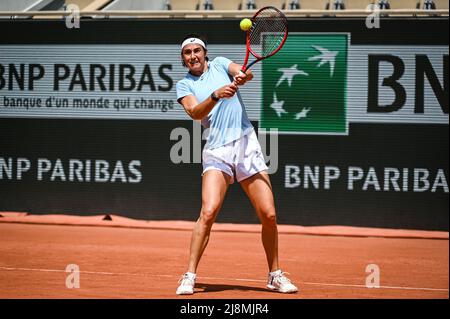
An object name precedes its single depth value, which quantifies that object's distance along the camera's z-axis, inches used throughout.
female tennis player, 451.1
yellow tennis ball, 448.4
